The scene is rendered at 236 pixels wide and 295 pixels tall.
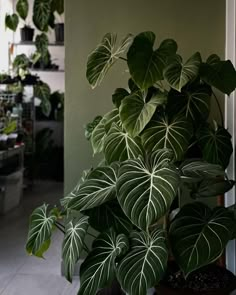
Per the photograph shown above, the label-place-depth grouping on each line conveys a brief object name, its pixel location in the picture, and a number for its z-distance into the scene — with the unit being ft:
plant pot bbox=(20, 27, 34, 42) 17.19
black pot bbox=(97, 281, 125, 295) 6.70
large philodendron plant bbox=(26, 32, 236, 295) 4.65
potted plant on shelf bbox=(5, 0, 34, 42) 12.01
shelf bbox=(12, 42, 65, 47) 17.59
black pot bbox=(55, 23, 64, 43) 17.51
